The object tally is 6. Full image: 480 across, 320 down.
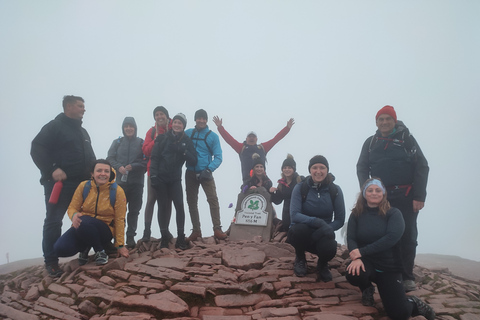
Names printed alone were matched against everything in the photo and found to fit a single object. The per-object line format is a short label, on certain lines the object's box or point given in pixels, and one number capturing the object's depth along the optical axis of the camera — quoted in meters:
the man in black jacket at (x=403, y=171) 5.24
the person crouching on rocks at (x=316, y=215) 5.09
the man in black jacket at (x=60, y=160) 5.61
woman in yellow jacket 5.46
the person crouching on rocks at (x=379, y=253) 4.06
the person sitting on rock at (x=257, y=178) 8.91
